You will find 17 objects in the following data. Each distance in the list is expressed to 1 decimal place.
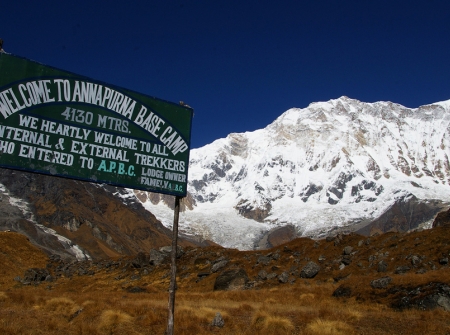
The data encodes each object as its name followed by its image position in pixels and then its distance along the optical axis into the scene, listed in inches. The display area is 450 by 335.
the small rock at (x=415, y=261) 1140.5
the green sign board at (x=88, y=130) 358.6
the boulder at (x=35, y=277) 1870.3
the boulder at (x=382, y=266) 1181.7
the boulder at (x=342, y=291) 893.2
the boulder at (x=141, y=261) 2022.6
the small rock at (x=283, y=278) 1286.5
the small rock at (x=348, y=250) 1491.1
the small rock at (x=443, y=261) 1093.1
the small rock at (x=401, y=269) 1101.5
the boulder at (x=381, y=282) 871.7
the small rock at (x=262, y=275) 1376.7
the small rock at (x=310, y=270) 1312.7
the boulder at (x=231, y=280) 1284.4
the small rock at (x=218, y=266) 1628.9
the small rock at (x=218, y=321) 569.3
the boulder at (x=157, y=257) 2007.5
